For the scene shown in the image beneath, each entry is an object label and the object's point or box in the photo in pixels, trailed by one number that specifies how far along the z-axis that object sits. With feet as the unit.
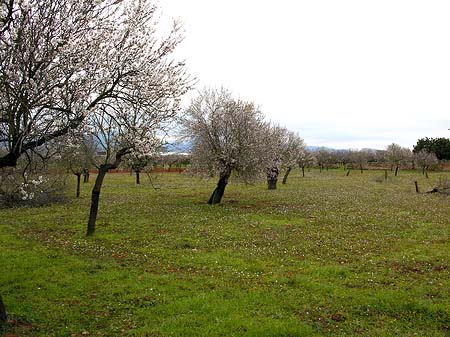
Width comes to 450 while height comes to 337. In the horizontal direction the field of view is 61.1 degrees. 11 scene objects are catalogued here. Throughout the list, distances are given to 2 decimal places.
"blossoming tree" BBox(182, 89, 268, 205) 90.12
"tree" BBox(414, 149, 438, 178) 266.36
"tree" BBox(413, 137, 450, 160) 325.42
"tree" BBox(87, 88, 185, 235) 37.81
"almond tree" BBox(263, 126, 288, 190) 95.66
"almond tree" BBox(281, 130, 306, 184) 163.63
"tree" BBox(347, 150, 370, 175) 348.38
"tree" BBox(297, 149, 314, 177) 230.99
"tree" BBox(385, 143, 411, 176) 294.76
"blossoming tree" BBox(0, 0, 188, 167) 24.34
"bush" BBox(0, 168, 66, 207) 72.64
